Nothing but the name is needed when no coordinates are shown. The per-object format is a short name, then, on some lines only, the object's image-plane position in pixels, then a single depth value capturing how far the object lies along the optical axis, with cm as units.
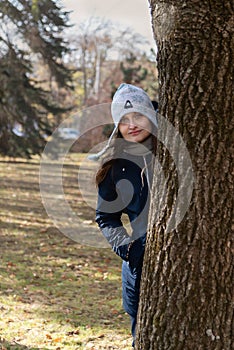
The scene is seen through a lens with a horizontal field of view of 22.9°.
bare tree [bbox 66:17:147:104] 4272
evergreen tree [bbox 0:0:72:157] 2070
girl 323
